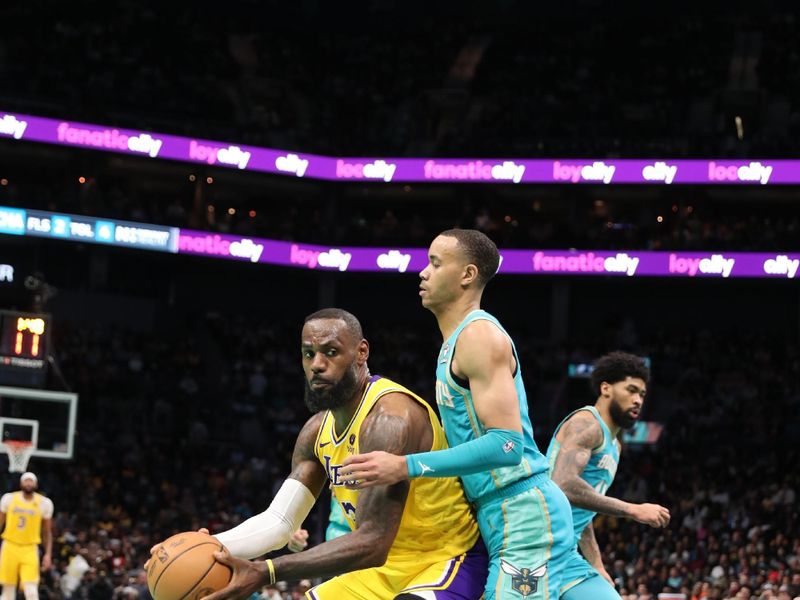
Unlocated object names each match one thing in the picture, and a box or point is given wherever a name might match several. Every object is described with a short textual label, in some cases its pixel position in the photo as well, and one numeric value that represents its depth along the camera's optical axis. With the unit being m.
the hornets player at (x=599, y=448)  8.11
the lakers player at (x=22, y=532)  17.12
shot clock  22.09
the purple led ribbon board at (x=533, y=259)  34.03
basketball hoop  22.72
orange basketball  5.75
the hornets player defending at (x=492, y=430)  6.25
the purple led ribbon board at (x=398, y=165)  34.16
